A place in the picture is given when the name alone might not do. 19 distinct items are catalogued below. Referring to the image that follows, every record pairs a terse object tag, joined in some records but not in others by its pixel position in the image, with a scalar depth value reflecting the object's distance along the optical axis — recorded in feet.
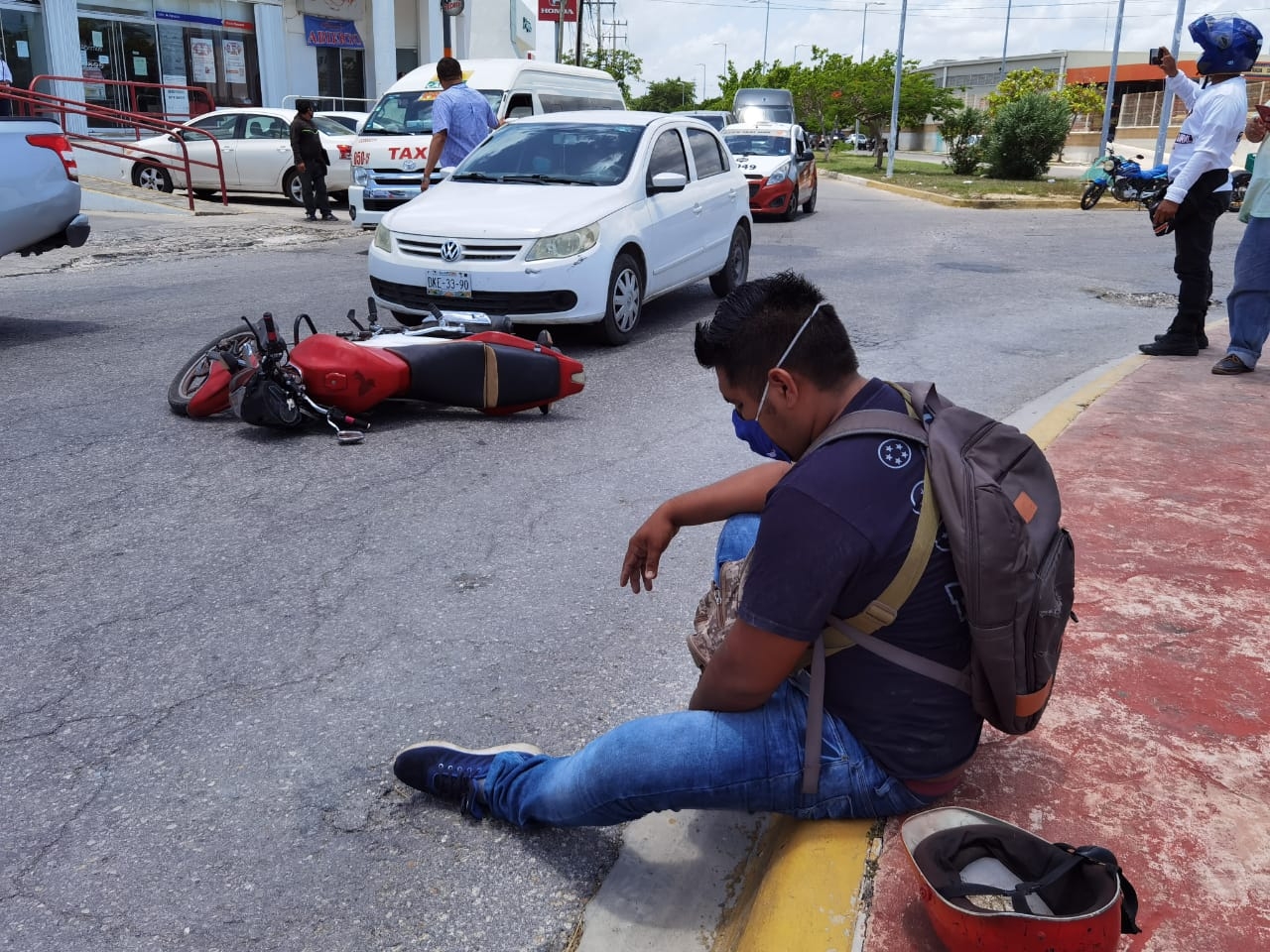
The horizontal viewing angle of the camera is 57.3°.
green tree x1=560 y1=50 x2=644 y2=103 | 243.81
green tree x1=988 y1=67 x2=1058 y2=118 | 151.84
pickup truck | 26.45
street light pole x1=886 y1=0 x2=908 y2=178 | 111.55
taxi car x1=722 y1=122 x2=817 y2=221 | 61.26
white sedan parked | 63.77
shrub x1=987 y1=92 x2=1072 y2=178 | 94.17
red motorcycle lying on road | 19.20
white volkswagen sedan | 25.66
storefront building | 78.02
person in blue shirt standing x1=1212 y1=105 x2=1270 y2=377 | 23.41
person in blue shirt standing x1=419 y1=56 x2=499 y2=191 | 36.52
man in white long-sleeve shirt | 24.31
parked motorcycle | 65.62
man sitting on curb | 7.13
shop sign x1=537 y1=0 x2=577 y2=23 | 142.10
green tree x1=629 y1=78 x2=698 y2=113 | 365.61
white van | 49.03
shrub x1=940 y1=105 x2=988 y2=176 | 109.29
